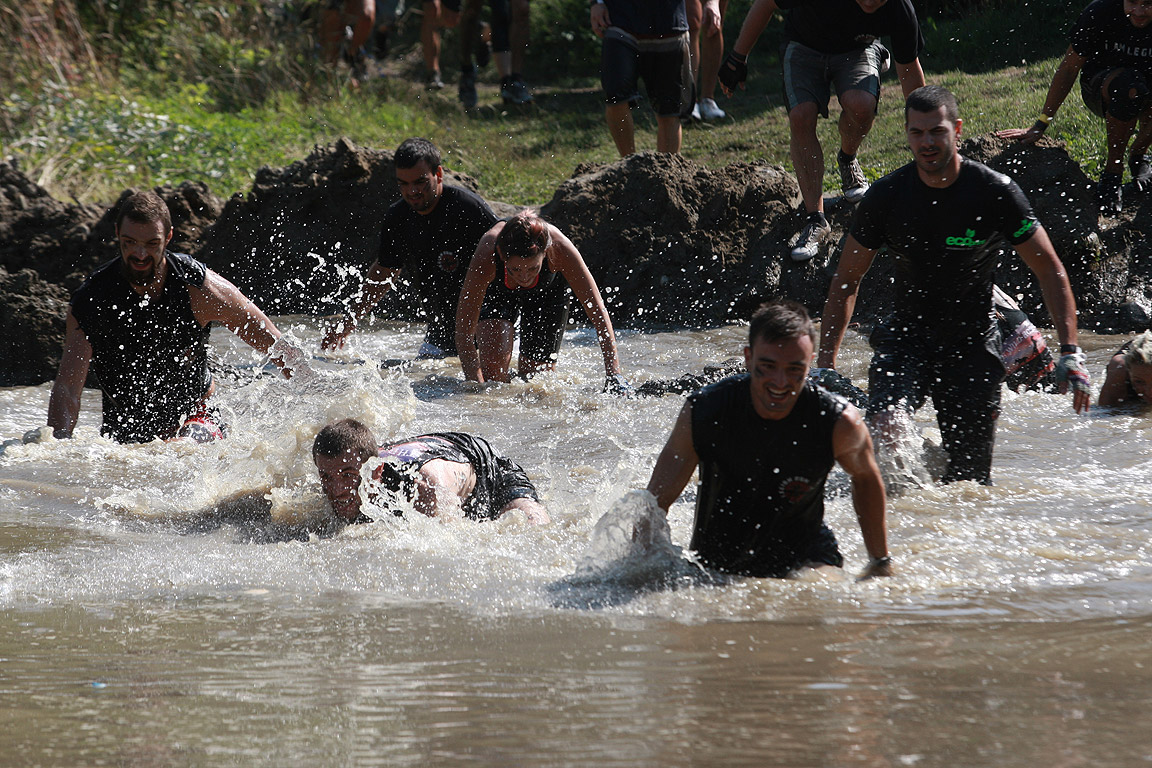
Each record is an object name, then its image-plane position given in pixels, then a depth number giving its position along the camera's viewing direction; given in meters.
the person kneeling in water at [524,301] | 14.84
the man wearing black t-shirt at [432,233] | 16.09
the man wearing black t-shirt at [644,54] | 19.08
